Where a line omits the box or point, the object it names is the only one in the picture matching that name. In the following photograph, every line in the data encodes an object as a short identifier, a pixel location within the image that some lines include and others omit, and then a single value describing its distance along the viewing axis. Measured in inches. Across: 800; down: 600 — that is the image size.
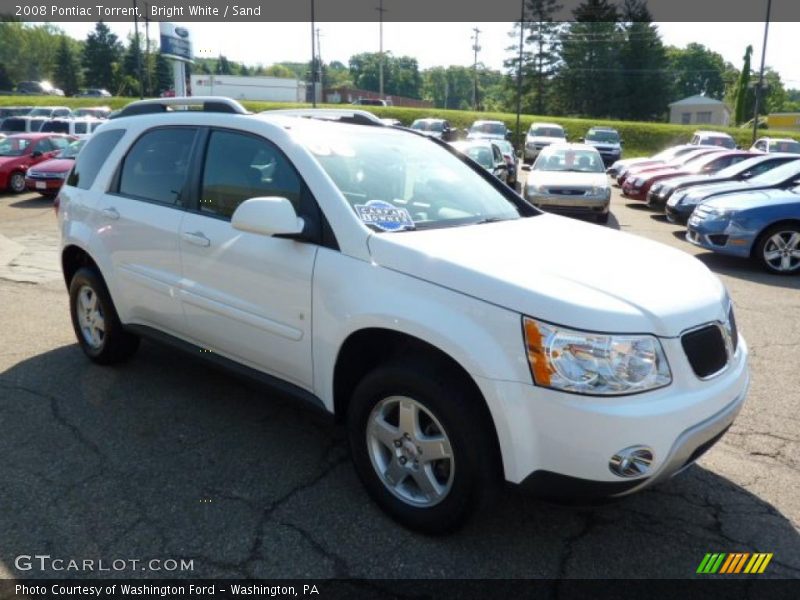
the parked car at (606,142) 1134.4
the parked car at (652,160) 790.8
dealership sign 1403.8
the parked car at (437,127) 1227.1
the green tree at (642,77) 2536.9
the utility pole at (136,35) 1626.5
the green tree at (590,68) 2576.3
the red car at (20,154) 641.1
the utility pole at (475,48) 3184.1
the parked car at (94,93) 2662.4
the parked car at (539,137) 1149.1
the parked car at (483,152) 569.9
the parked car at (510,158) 614.0
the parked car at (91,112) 1135.0
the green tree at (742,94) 2069.4
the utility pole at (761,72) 1181.2
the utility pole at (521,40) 1384.8
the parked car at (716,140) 1044.5
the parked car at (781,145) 1007.6
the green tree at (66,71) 3297.2
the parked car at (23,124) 885.2
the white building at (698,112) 2618.1
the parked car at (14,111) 1124.4
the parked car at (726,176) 493.7
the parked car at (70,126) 838.5
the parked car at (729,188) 388.5
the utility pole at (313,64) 1395.8
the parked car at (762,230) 340.8
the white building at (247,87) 2267.5
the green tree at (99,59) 3147.1
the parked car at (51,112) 1049.0
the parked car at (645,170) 670.5
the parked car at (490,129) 1178.0
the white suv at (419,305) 96.2
